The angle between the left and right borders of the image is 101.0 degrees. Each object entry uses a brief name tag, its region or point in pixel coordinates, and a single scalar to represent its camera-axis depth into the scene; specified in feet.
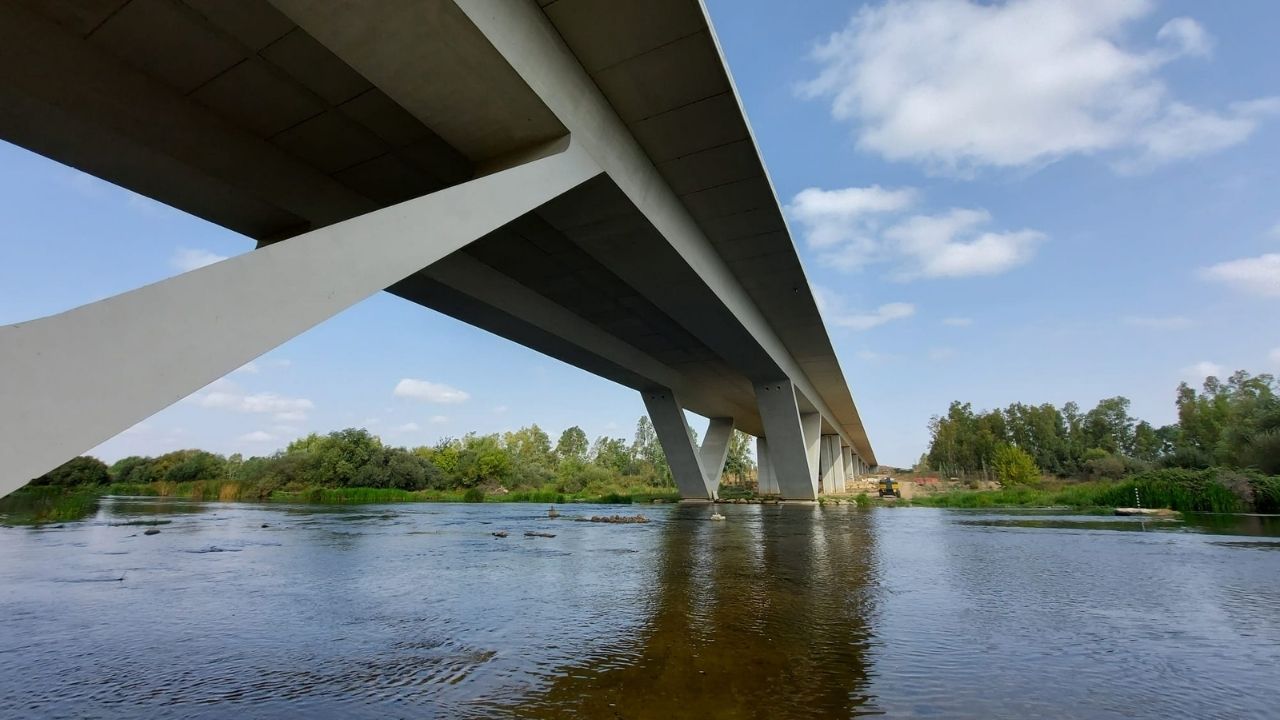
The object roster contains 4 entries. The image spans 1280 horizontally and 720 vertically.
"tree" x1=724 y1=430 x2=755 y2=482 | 249.34
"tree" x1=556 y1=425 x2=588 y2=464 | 315.37
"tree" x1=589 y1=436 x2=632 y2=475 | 274.36
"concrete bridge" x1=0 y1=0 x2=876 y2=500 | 10.42
